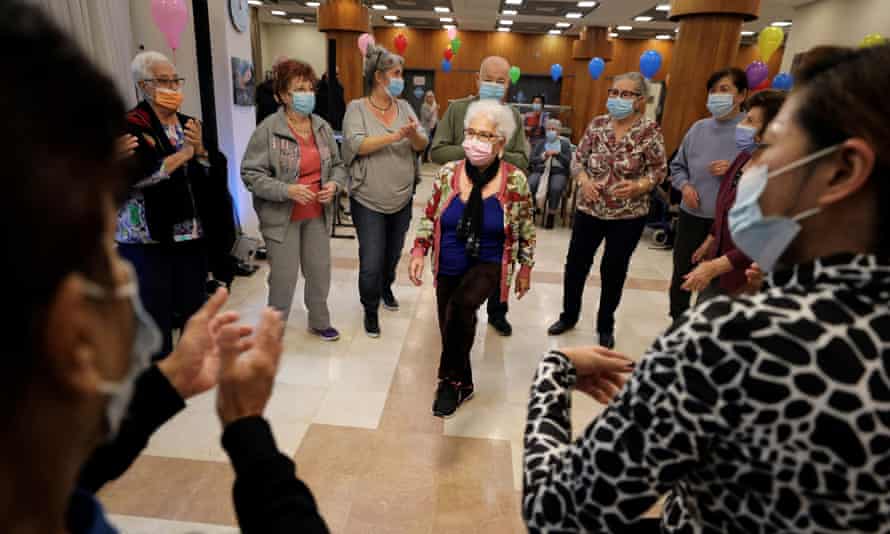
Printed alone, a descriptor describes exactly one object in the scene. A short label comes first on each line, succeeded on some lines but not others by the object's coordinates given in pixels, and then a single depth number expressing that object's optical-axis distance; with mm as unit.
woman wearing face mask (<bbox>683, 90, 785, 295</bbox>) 2363
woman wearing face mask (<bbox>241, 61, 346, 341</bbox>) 2758
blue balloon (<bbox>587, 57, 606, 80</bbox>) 9367
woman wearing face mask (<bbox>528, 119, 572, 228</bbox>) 6496
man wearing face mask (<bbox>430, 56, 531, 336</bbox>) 3184
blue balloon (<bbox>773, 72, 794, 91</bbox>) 4802
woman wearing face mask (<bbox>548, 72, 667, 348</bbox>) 2977
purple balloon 4520
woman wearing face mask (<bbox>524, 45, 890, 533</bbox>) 630
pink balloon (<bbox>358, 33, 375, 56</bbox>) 7399
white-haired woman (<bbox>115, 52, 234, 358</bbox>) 2373
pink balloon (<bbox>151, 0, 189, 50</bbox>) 2900
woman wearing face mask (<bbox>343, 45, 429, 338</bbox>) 3016
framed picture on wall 4309
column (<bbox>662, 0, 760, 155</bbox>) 5098
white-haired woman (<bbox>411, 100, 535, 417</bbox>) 2465
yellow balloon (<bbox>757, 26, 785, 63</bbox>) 5633
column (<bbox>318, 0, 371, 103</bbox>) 9023
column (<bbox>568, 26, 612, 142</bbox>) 13625
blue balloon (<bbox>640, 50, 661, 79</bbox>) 5414
